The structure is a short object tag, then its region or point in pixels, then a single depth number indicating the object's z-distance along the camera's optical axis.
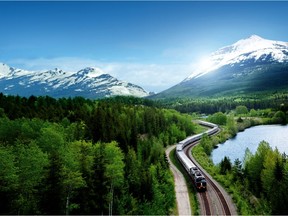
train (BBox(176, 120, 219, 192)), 67.25
